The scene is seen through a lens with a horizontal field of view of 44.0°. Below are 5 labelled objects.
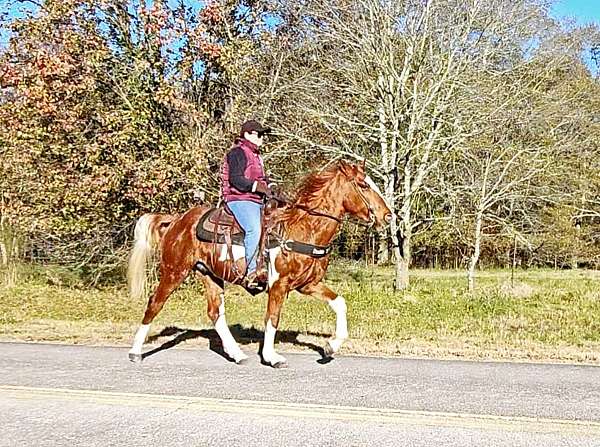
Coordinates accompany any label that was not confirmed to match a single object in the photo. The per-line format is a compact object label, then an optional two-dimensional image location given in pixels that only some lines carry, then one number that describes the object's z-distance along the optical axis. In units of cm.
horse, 902
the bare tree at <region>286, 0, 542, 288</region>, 2014
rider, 927
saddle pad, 942
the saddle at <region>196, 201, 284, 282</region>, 924
